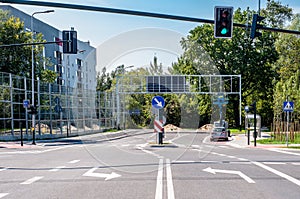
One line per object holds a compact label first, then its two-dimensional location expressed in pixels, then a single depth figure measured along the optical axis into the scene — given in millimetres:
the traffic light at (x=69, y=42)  22672
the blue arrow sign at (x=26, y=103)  33538
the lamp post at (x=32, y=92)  35144
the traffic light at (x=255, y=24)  17562
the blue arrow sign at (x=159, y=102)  25609
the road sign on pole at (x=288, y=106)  28594
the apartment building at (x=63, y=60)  71812
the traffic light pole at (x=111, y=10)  15344
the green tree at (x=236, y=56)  62781
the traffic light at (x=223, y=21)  16719
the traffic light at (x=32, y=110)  32994
